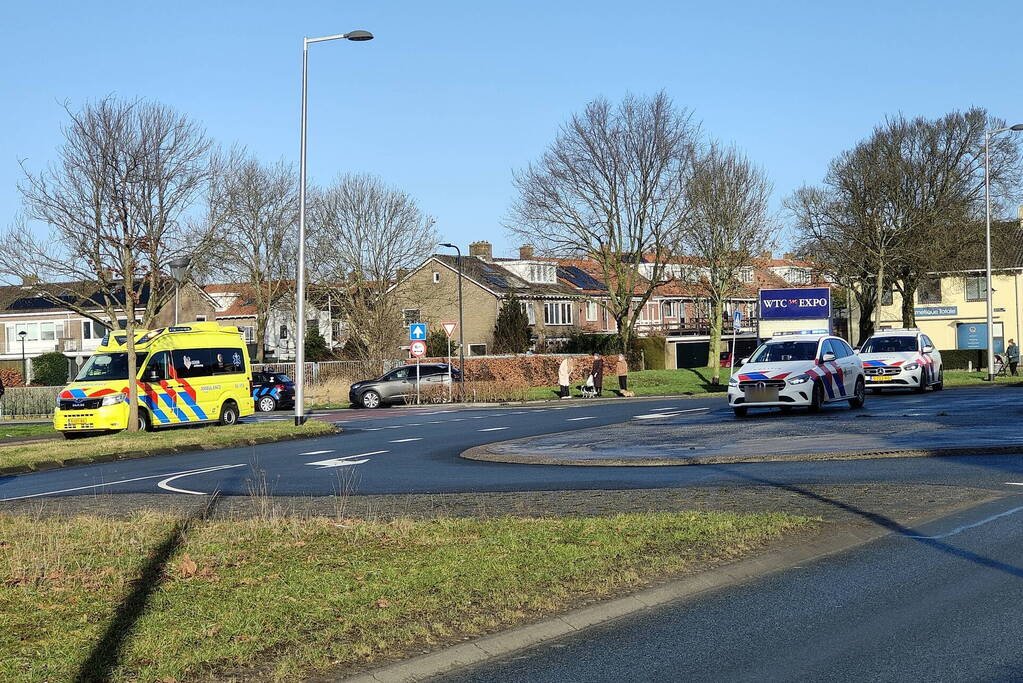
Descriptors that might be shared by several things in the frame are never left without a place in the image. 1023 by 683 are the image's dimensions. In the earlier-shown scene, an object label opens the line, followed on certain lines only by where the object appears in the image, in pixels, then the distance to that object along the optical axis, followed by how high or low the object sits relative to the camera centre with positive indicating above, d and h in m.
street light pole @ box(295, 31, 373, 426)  26.95 +1.54
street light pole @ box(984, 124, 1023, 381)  44.56 +4.18
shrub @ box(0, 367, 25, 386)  64.25 -0.60
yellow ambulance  27.20 -0.44
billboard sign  38.88 +1.73
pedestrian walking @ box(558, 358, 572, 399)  43.25 -0.68
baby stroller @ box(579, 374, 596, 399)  44.56 -1.13
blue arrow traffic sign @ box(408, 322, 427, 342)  42.44 +1.08
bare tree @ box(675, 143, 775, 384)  59.59 +6.82
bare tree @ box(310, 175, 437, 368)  67.25 +6.84
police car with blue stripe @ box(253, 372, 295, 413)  45.41 -1.15
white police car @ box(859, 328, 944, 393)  33.50 -0.16
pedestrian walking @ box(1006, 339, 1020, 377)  49.27 -0.07
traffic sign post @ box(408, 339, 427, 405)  42.22 +0.45
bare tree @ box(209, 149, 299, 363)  66.38 +6.97
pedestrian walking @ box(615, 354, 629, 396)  44.09 -0.53
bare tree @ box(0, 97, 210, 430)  26.97 +3.56
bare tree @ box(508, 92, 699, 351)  58.00 +8.41
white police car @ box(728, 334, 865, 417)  24.53 -0.40
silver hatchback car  44.69 -0.99
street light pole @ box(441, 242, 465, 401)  45.69 -0.63
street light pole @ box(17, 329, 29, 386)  71.45 -0.35
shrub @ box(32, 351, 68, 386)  73.50 -0.18
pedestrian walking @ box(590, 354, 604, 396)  43.00 -0.53
